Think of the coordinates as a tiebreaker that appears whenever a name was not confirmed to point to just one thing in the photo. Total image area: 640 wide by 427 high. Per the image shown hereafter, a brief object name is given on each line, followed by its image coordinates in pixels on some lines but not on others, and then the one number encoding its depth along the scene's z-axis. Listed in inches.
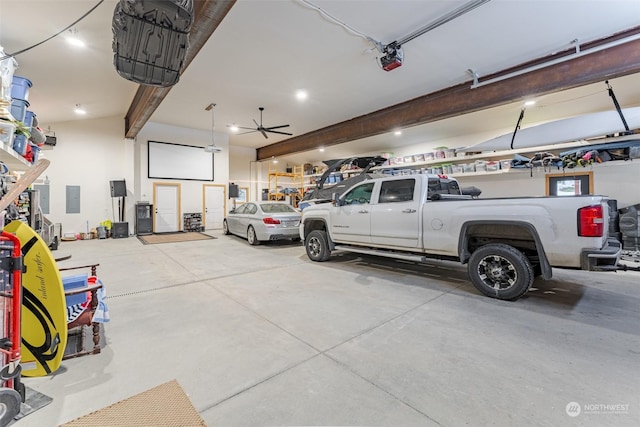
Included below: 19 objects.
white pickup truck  108.6
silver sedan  270.4
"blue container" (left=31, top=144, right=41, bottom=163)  141.0
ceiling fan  310.8
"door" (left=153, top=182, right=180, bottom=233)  415.2
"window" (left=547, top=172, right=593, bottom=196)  246.7
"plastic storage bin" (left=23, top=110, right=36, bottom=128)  127.2
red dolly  56.2
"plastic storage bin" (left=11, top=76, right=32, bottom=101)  117.4
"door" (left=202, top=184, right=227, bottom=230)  462.9
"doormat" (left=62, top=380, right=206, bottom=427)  57.1
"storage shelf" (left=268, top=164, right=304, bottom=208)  490.0
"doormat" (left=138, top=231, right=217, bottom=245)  326.0
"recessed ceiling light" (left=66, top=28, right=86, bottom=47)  159.9
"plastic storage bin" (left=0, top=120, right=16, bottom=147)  93.6
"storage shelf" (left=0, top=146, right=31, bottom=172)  96.9
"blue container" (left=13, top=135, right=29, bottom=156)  109.7
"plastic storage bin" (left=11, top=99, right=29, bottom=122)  116.3
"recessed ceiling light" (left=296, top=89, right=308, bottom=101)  259.0
